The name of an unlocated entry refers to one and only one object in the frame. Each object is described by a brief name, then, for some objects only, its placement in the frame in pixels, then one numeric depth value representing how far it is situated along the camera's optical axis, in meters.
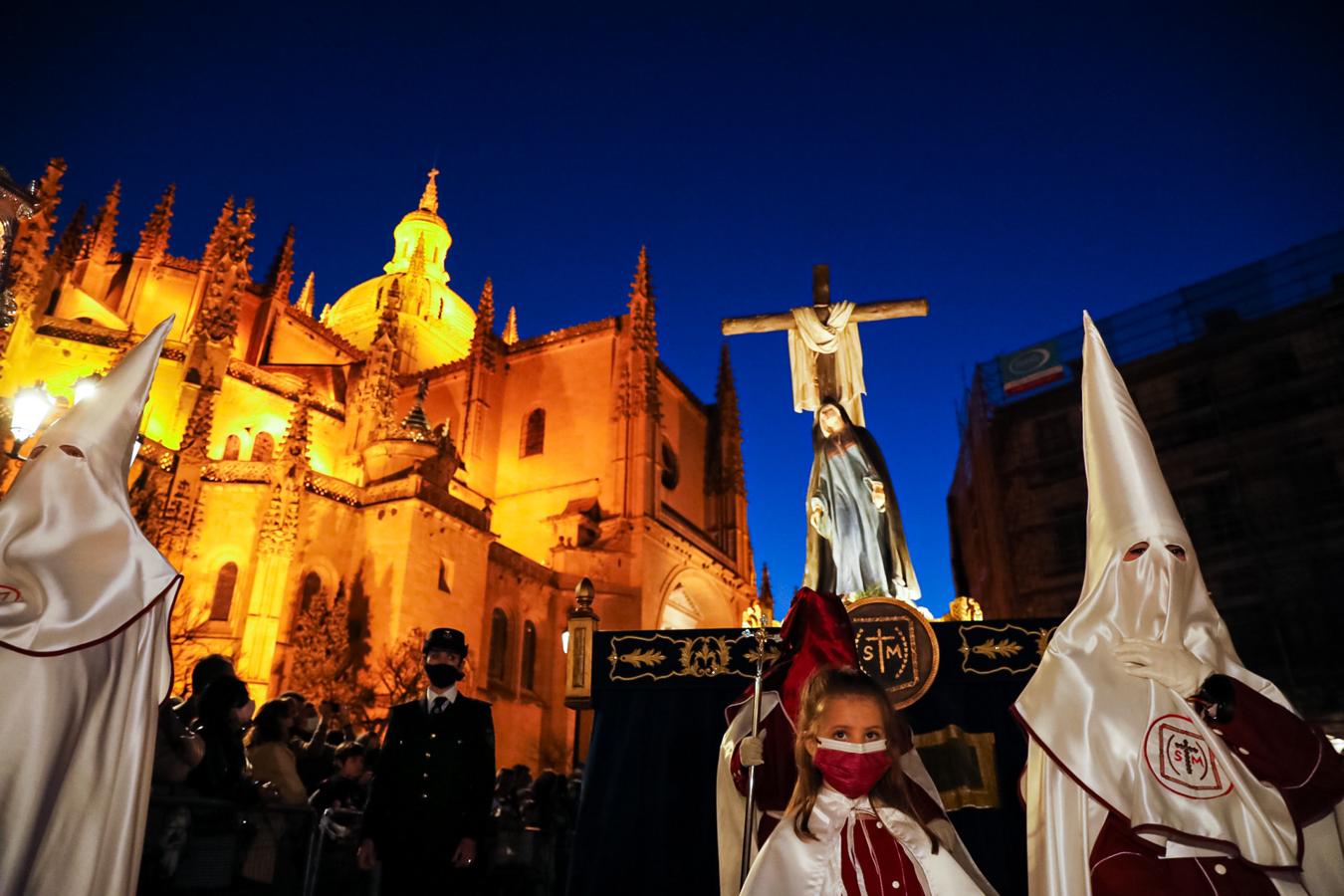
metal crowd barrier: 3.98
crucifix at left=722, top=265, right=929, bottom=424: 8.14
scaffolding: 20.17
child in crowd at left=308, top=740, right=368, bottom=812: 6.23
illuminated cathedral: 20.67
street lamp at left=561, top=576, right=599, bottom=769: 6.34
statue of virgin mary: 7.11
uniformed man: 4.33
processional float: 5.35
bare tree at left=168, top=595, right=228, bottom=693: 18.23
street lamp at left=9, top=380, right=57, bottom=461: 8.42
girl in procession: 2.33
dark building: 17.91
